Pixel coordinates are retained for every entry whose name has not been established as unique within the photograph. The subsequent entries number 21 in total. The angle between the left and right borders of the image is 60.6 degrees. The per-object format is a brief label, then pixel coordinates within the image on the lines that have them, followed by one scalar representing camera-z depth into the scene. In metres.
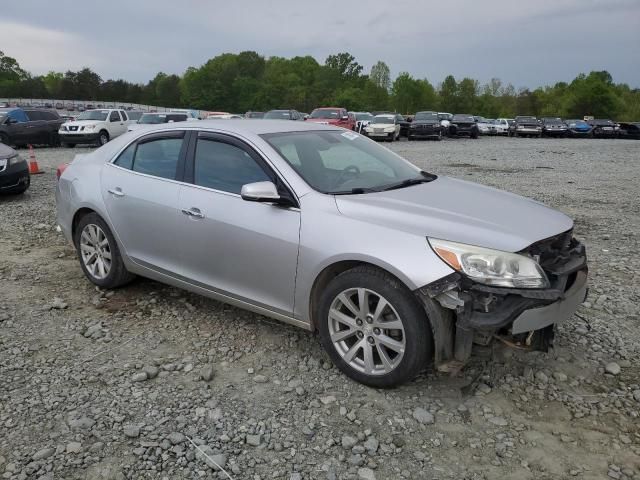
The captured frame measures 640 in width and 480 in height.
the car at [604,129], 41.34
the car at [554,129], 40.41
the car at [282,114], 26.05
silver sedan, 3.04
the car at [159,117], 21.27
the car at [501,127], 41.66
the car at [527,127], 39.91
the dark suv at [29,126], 20.70
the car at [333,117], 26.34
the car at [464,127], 34.53
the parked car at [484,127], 41.44
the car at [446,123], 34.43
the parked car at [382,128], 28.59
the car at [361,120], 30.58
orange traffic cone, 13.50
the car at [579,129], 41.02
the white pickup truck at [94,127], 21.47
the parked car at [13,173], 9.55
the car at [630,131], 40.53
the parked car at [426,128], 30.61
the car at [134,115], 24.74
